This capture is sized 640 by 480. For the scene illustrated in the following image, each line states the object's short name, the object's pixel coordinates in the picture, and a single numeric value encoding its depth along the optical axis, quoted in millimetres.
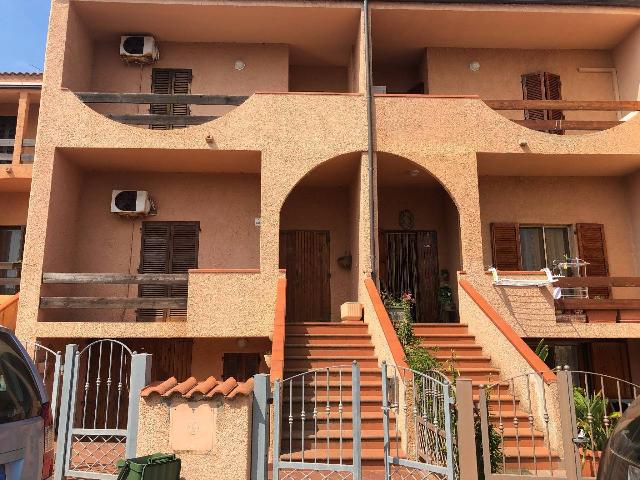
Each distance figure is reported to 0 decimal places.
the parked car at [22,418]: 3221
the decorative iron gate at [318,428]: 5938
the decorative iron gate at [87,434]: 5945
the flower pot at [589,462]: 6609
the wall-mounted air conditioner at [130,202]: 12680
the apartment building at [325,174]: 10906
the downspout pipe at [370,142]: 11109
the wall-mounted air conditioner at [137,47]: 13336
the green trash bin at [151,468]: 5090
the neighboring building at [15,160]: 12914
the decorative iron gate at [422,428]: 5559
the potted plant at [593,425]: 6824
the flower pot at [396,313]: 10312
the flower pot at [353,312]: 10836
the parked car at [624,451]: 2594
